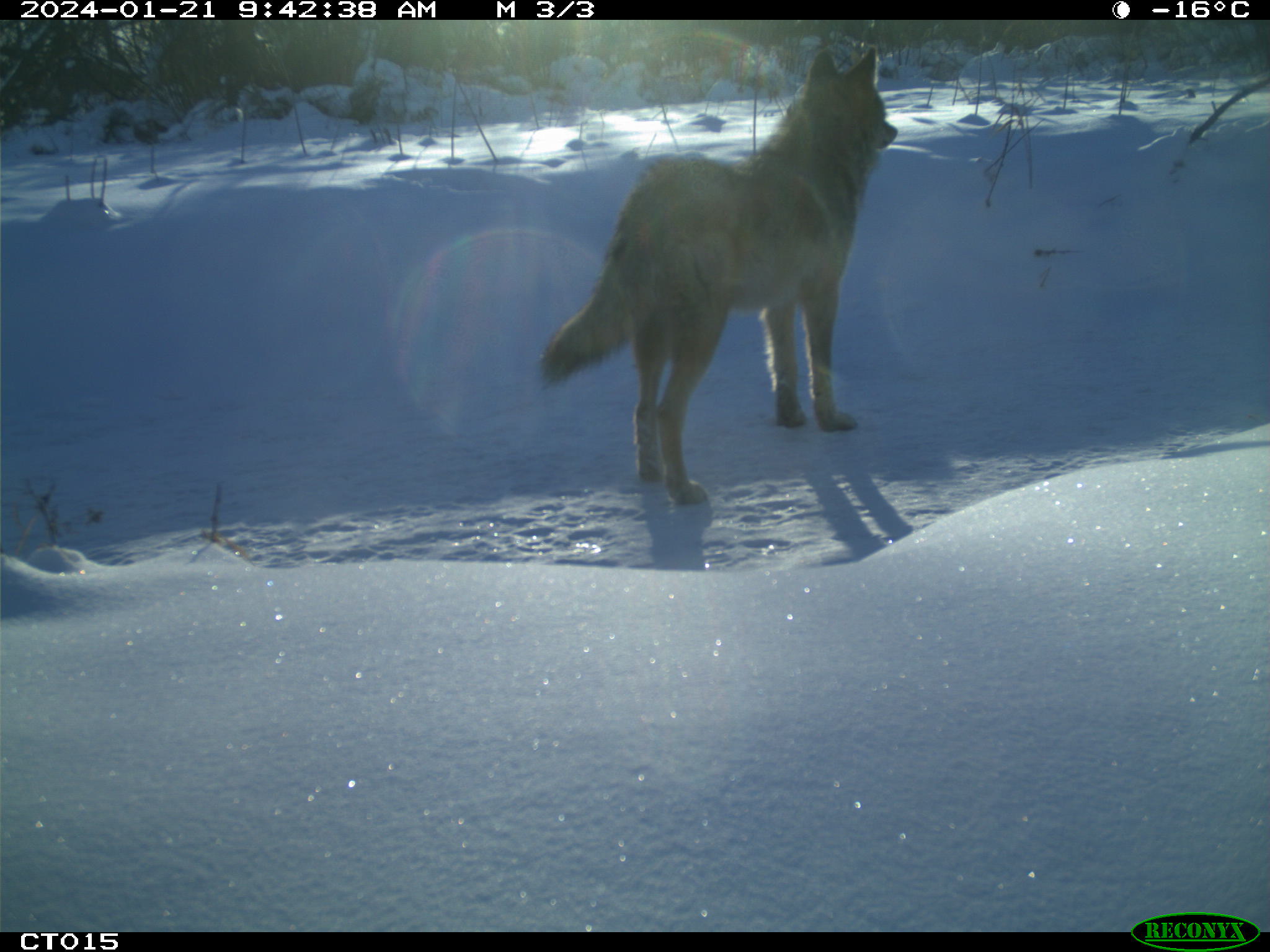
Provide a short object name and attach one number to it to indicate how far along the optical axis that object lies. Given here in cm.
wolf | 352
